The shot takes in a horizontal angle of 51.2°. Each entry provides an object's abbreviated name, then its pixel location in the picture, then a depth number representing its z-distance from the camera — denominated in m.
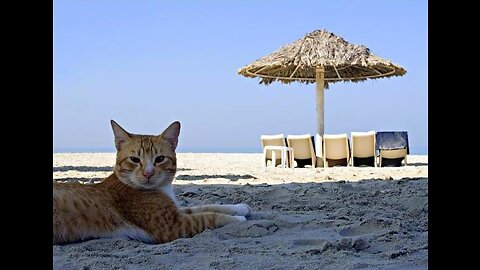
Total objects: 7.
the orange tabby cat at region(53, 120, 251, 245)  2.58
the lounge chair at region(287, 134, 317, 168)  11.02
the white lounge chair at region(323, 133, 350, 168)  11.12
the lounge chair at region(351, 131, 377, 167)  10.80
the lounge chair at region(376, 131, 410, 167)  10.93
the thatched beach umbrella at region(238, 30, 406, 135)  12.11
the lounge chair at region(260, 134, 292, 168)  10.77
